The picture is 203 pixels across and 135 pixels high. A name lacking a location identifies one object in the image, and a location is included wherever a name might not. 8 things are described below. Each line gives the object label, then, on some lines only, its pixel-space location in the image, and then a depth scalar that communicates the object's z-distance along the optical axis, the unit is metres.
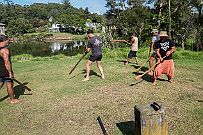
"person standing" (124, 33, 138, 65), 7.60
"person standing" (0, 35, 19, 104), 4.53
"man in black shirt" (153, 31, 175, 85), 5.42
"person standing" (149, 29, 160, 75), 6.43
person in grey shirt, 5.90
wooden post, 3.03
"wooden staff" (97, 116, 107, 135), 3.47
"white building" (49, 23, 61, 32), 65.14
